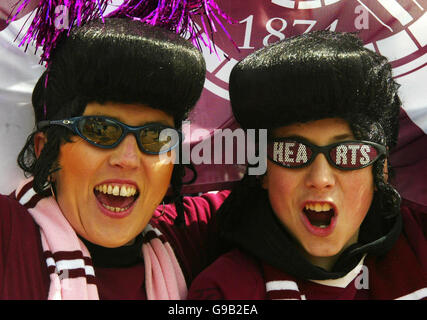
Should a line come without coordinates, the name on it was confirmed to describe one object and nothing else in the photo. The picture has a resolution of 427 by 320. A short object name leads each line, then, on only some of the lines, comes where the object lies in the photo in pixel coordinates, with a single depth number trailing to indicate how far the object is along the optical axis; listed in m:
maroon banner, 2.71
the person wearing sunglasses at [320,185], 2.03
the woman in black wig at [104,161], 1.99
